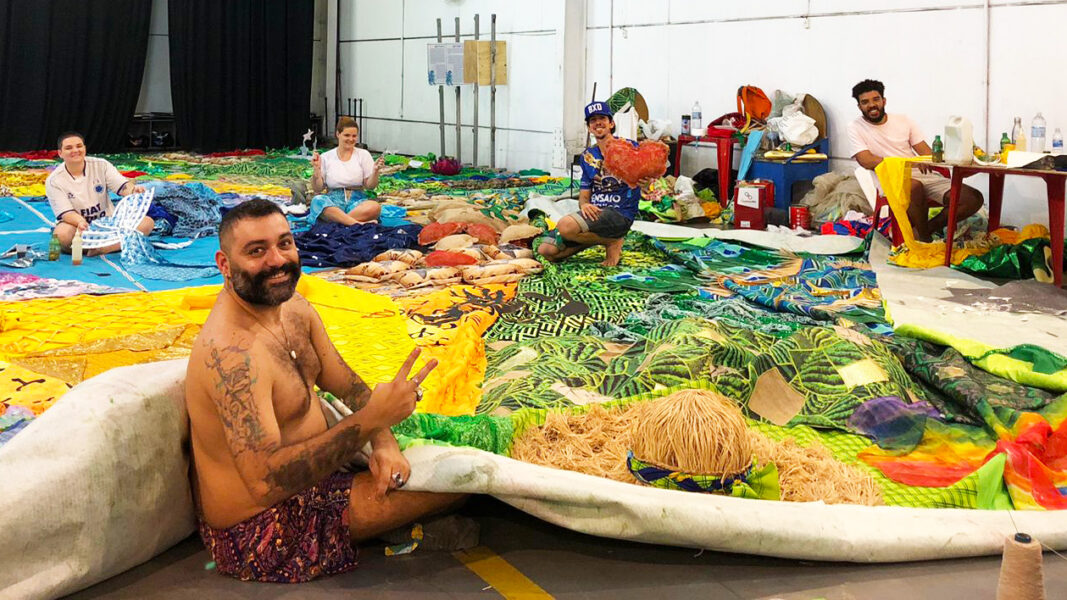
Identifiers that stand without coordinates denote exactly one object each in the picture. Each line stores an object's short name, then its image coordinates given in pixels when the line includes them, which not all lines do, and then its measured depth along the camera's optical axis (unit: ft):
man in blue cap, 25.04
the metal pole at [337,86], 65.51
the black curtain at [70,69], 54.19
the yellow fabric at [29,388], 13.89
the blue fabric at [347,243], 26.00
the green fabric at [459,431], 11.32
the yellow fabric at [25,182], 37.35
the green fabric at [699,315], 18.12
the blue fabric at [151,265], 23.94
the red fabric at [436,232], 27.58
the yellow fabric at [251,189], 39.01
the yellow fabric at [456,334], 14.84
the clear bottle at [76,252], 24.90
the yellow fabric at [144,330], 16.61
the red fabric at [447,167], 47.78
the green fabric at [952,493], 11.39
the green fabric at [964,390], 13.61
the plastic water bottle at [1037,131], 25.94
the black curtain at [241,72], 59.06
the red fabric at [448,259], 24.52
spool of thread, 7.93
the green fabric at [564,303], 18.95
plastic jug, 23.52
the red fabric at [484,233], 27.43
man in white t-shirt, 28.22
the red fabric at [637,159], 24.53
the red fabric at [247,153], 56.90
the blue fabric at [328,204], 30.25
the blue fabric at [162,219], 29.30
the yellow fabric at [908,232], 25.04
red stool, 35.09
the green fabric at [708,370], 13.96
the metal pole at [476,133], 51.06
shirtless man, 9.40
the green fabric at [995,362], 14.43
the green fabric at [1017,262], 23.15
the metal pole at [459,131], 51.49
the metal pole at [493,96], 49.49
